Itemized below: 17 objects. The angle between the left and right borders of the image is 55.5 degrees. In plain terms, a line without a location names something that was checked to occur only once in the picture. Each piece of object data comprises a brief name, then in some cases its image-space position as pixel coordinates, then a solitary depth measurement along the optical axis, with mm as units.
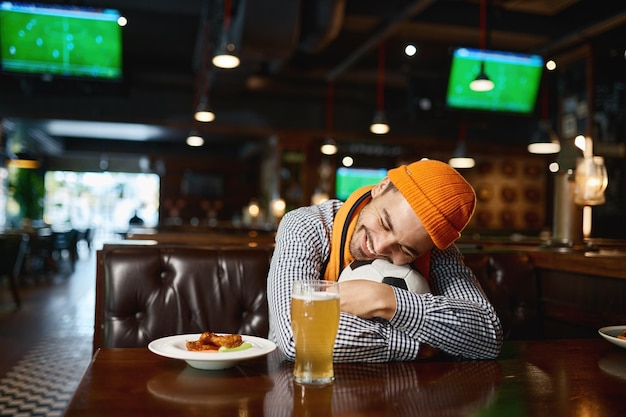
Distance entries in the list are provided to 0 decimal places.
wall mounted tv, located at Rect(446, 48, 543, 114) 6766
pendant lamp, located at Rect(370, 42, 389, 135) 7617
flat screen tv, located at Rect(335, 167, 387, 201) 11398
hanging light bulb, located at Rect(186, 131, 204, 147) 10258
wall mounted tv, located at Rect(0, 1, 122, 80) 5871
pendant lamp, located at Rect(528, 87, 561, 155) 6801
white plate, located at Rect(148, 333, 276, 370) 1168
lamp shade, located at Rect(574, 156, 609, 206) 2848
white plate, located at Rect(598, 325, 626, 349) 1547
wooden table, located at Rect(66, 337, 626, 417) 1002
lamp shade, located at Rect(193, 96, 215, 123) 7129
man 1396
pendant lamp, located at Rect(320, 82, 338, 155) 10469
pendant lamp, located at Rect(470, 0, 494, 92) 5551
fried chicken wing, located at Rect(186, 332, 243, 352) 1246
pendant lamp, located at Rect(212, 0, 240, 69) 5227
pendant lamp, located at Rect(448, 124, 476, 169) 8141
